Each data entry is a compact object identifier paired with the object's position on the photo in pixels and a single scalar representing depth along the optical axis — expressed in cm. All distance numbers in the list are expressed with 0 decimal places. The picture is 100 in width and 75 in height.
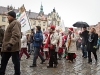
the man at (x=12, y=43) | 241
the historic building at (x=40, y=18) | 3229
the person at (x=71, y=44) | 449
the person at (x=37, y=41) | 397
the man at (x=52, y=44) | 365
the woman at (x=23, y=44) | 517
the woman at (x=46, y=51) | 503
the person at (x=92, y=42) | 443
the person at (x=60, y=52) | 530
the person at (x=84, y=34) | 544
